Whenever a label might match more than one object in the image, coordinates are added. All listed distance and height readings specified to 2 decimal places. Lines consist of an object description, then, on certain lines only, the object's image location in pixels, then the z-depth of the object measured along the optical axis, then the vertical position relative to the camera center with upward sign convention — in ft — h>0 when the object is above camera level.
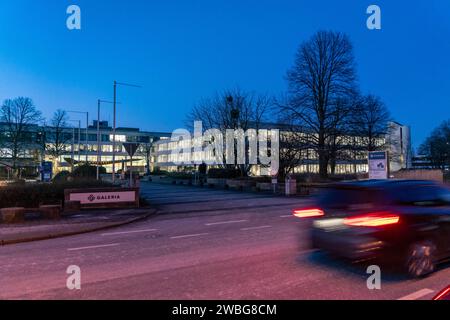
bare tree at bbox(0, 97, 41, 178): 188.14 +23.85
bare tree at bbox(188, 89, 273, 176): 137.49 +19.28
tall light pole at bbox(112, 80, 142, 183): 100.32 +20.52
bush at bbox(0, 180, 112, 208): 53.47 -3.53
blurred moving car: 20.24 -2.91
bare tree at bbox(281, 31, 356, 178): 120.98 +25.14
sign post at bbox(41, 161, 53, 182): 104.27 -0.54
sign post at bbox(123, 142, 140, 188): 68.64 +4.10
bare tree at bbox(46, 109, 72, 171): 205.75 +20.84
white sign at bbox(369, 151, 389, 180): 72.28 +1.09
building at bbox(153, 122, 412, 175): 126.62 +8.35
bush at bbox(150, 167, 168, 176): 217.44 -1.79
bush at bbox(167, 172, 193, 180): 155.47 -2.67
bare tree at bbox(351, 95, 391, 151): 119.96 +16.38
